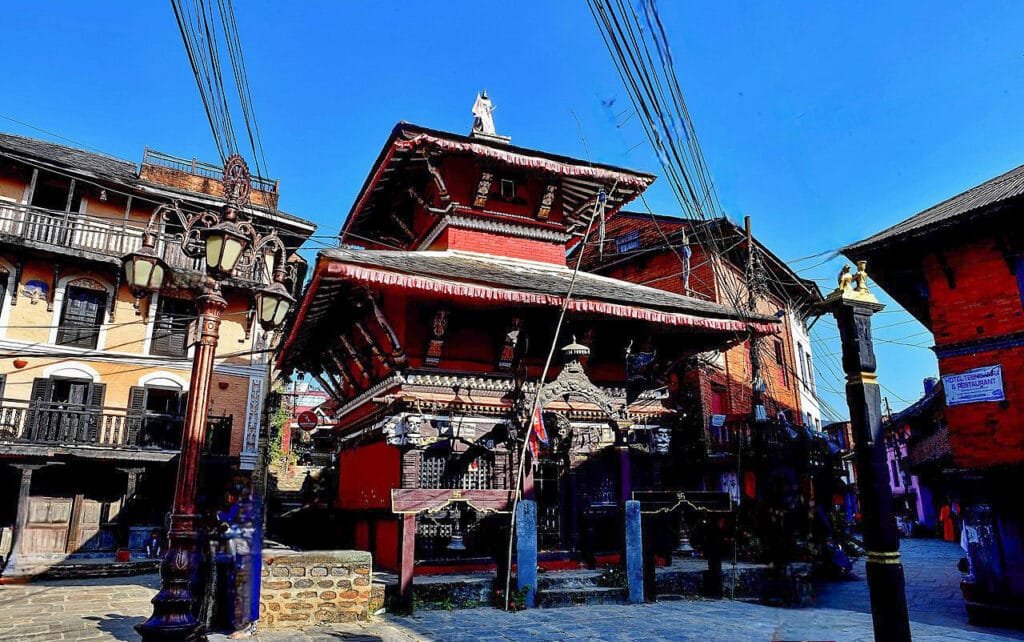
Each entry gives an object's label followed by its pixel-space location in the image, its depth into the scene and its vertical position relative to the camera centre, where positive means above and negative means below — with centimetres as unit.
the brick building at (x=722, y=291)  2081 +715
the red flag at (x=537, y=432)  1023 +77
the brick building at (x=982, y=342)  986 +253
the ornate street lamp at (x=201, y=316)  560 +178
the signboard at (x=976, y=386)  1105 +174
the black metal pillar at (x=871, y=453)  455 +23
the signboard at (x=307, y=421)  1683 +153
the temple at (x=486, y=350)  1034 +242
